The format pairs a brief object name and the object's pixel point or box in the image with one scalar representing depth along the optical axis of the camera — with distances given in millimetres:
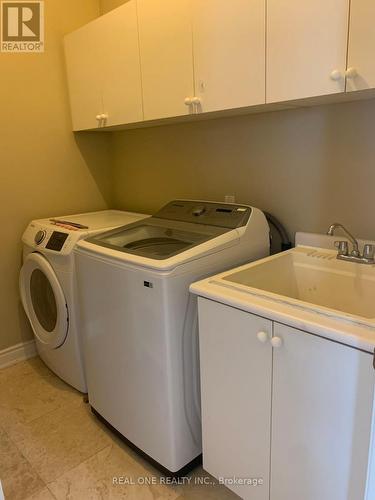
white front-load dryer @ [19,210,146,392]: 2016
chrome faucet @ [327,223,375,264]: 1507
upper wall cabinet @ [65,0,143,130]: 1952
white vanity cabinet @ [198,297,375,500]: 1014
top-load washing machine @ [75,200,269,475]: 1441
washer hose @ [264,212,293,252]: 1894
